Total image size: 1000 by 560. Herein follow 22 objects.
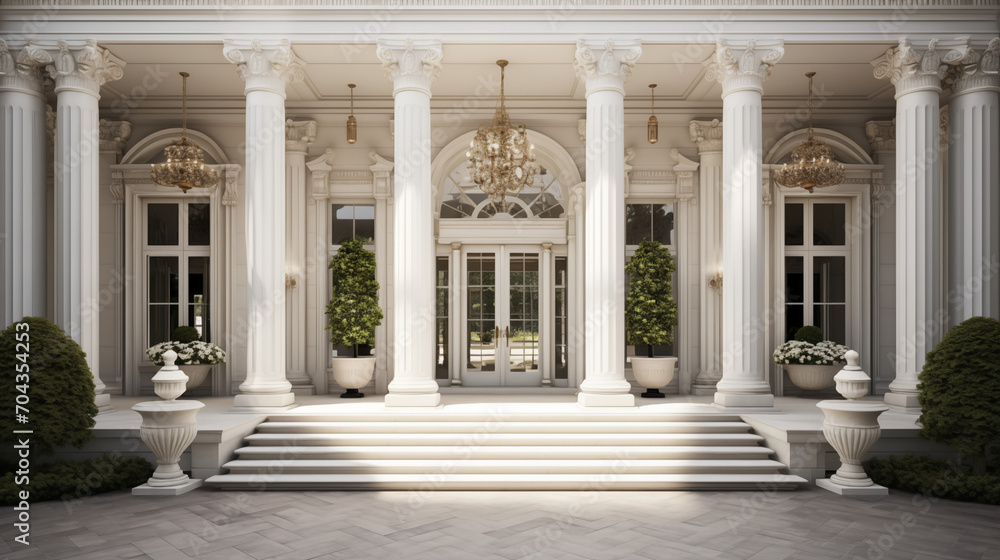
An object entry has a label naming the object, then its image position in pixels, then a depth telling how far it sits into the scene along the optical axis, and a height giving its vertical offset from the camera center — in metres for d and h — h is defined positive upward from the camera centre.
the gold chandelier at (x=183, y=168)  9.17 +1.62
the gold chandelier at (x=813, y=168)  9.18 +1.61
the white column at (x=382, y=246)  10.45 +0.60
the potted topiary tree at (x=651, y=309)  9.77 -0.41
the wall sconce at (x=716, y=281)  10.38 +0.01
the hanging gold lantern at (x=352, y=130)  8.98 +2.10
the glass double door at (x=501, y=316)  10.93 -0.56
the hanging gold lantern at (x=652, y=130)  8.95 +2.09
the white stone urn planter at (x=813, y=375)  9.78 -1.41
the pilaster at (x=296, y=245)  10.37 +0.62
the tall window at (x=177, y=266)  10.57 +0.29
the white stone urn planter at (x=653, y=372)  9.73 -1.34
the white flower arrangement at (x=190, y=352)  9.82 -1.03
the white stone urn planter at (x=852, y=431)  6.27 -1.44
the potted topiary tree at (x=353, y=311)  9.77 -0.42
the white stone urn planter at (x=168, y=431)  6.27 -1.42
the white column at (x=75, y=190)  7.89 +1.14
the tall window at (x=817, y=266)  10.67 +0.25
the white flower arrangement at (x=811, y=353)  9.80 -1.08
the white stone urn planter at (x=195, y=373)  9.84 -1.34
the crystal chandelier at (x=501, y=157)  8.39 +1.62
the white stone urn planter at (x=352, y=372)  9.76 -1.33
